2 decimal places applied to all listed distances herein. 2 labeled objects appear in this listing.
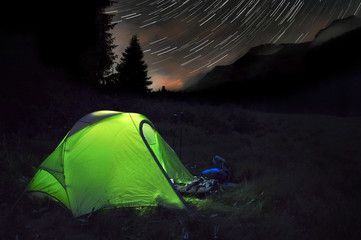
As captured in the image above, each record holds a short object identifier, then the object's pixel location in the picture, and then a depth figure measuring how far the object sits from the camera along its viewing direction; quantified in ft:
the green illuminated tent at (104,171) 13.41
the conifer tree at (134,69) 98.73
